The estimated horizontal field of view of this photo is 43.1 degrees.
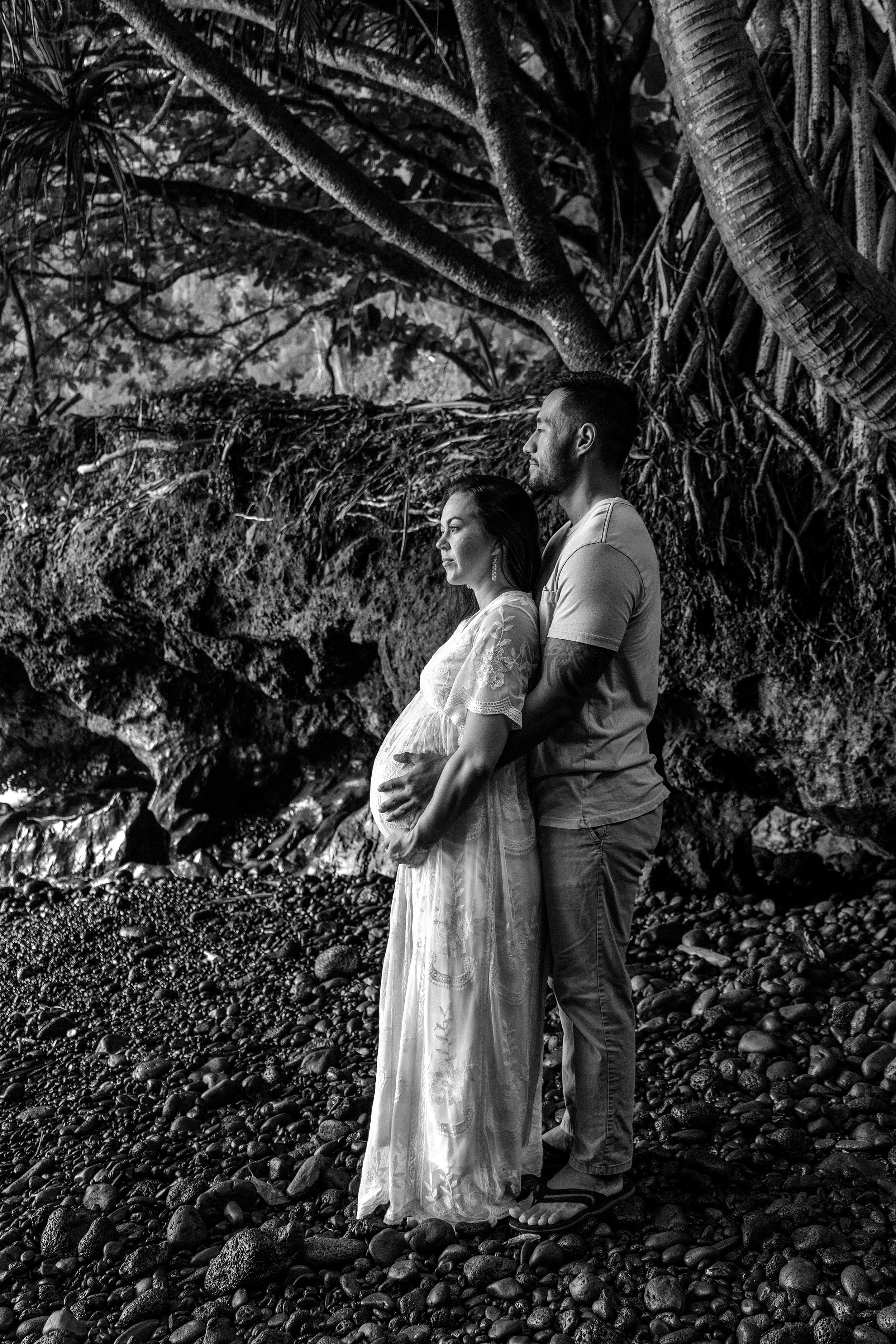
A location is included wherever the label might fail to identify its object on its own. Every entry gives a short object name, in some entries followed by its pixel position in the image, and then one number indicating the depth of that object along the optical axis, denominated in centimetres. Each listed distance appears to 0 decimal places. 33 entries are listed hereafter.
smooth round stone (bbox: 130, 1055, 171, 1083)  392
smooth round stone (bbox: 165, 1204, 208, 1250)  292
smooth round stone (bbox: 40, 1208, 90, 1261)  300
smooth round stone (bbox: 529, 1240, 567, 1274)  256
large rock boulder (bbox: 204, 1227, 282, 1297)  270
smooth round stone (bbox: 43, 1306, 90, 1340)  264
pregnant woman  261
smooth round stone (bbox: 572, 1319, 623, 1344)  232
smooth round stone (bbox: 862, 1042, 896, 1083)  319
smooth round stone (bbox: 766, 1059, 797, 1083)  327
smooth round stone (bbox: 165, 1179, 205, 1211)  310
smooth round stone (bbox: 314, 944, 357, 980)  455
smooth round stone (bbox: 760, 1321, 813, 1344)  223
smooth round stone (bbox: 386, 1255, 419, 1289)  262
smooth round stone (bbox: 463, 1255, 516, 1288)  257
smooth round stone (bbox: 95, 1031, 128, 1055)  423
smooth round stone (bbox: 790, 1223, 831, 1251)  249
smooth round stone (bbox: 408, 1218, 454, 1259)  273
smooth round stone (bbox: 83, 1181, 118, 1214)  315
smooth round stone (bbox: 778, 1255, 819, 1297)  237
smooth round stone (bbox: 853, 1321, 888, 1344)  220
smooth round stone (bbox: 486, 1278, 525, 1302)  250
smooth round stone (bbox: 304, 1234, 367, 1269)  274
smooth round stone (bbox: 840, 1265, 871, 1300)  233
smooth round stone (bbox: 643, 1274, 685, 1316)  237
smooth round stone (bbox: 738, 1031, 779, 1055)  342
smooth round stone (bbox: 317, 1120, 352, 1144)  333
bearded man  266
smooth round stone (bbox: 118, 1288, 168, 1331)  267
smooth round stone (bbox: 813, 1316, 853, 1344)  222
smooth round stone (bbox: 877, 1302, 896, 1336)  222
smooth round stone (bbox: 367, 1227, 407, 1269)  272
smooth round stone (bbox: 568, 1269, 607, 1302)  244
